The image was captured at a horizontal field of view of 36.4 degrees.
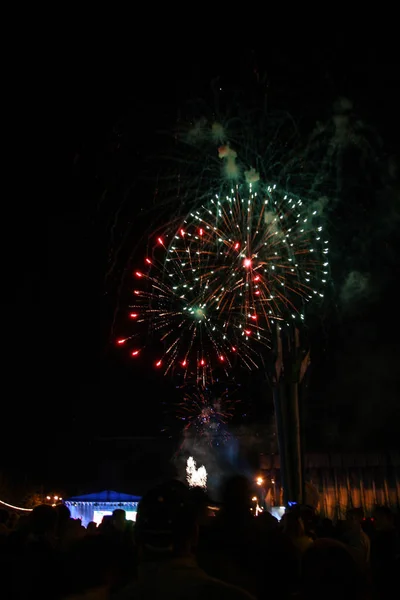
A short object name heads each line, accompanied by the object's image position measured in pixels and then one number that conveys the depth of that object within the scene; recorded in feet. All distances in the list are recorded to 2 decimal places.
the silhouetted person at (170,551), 7.38
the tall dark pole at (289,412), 52.85
